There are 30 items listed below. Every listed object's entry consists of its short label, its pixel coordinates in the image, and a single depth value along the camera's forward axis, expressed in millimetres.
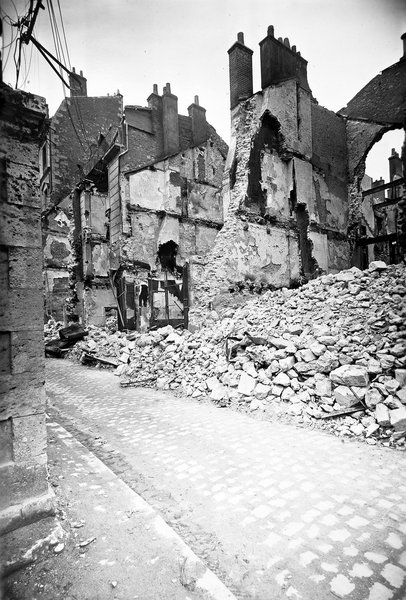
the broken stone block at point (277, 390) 4626
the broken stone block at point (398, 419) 3320
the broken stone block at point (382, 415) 3429
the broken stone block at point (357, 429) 3496
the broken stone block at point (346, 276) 7270
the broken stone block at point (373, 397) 3684
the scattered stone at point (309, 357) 3834
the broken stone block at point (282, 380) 4664
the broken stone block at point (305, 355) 4680
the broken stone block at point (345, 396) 3869
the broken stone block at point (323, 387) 4180
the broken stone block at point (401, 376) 3758
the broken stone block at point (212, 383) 5466
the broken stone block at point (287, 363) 4824
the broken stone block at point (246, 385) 4932
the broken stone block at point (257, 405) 4543
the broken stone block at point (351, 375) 3928
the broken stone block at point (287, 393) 4480
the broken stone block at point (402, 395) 3561
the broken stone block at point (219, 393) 5075
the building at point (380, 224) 12172
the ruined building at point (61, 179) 19812
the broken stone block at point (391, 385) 3696
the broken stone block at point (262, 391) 4750
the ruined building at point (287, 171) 9680
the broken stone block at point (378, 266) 7078
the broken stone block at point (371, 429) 3414
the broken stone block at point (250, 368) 5207
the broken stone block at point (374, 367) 3990
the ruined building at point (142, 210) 13805
